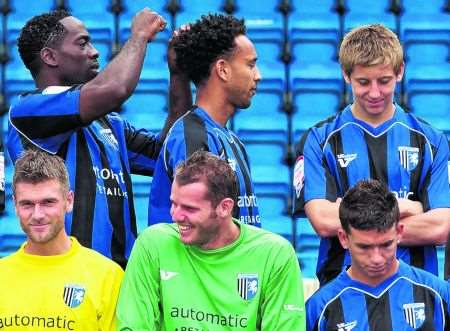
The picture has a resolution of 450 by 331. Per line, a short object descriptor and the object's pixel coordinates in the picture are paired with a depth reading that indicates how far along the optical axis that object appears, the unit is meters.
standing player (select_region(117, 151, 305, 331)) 9.44
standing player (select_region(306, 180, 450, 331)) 9.69
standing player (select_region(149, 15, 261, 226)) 10.43
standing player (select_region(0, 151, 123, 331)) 9.46
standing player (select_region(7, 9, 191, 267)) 10.23
